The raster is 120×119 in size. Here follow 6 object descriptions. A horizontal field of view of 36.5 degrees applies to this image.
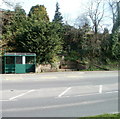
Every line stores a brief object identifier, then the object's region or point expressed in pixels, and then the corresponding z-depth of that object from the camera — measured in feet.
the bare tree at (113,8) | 116.46
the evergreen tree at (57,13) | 197.19
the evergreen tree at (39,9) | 140.65
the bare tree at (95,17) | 114.01
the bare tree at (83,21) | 106.83
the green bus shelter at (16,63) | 70.54
